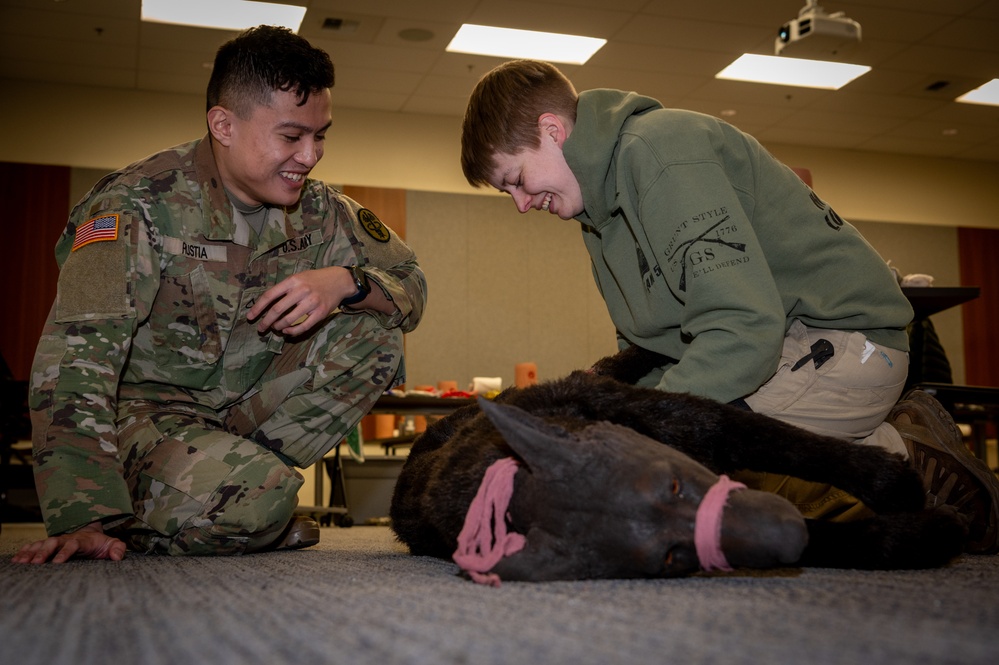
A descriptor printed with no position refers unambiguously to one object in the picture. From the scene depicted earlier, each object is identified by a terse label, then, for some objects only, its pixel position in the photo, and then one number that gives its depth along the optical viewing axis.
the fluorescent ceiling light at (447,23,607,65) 6.24
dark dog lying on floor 0.90
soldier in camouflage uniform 1.57
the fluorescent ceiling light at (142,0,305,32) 5.70
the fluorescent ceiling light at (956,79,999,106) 7.23
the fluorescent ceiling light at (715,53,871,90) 6.78
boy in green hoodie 1.32
